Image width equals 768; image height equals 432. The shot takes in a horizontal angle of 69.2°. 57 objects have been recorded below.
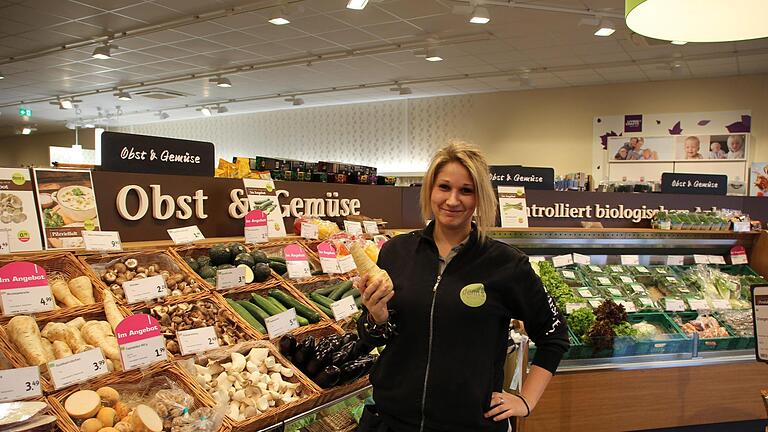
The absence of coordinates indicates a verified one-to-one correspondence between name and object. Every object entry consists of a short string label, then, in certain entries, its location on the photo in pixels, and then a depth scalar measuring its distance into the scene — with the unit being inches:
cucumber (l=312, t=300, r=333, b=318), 114.0
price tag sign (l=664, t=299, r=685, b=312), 158.4
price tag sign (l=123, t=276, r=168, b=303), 88.8
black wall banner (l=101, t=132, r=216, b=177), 111.8
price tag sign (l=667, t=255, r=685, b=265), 181.8
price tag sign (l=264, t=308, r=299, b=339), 98.2
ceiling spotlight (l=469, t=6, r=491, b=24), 237.8
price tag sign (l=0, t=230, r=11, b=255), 83.5
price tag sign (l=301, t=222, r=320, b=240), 133.7
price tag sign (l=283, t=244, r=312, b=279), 119.5
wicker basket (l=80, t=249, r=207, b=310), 90.3
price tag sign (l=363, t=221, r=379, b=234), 153.7
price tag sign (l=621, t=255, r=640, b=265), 178.2
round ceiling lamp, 55.4
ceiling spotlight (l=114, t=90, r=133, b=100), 471.8
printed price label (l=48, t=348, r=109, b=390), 69.7
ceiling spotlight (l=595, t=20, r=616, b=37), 258.7
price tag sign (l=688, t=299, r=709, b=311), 159.2
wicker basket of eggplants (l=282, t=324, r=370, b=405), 95.1
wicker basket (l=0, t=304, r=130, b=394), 69.4
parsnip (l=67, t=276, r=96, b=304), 85.8
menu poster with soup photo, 93.4
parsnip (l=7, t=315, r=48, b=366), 70.6
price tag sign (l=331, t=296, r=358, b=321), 111.3
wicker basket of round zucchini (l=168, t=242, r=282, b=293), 102.1
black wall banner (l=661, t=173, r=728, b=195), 203.5
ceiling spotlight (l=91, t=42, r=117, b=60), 314.3
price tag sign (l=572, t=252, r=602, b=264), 172.2
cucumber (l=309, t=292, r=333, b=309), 116.5
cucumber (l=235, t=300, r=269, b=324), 102.3
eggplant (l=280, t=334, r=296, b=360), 98.6
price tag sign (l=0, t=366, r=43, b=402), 64.7
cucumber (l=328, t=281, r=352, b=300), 120.2
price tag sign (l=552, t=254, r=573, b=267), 169.5
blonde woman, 66.7
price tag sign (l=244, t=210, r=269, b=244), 118.6
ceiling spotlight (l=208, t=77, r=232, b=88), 397.1
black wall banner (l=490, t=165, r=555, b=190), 177.9
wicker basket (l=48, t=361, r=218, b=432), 76.2
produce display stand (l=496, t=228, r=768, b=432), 134.5
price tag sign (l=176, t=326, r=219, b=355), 86.6
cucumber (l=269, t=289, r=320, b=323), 109.0
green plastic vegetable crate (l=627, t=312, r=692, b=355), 142.9
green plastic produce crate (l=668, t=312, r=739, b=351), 148.2
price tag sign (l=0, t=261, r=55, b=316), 75.0
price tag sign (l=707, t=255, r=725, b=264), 182.1
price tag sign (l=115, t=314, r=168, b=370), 76.4
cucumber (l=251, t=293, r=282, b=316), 105.3
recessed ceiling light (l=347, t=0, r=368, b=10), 211.1
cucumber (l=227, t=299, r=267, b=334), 100.3
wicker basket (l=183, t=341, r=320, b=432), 80.9
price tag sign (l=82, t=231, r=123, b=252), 93.5
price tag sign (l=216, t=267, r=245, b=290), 101.7
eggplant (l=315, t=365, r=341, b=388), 95.3
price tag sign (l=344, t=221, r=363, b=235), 147.3
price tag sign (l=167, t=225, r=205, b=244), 109.3
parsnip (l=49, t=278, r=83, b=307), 84.0
